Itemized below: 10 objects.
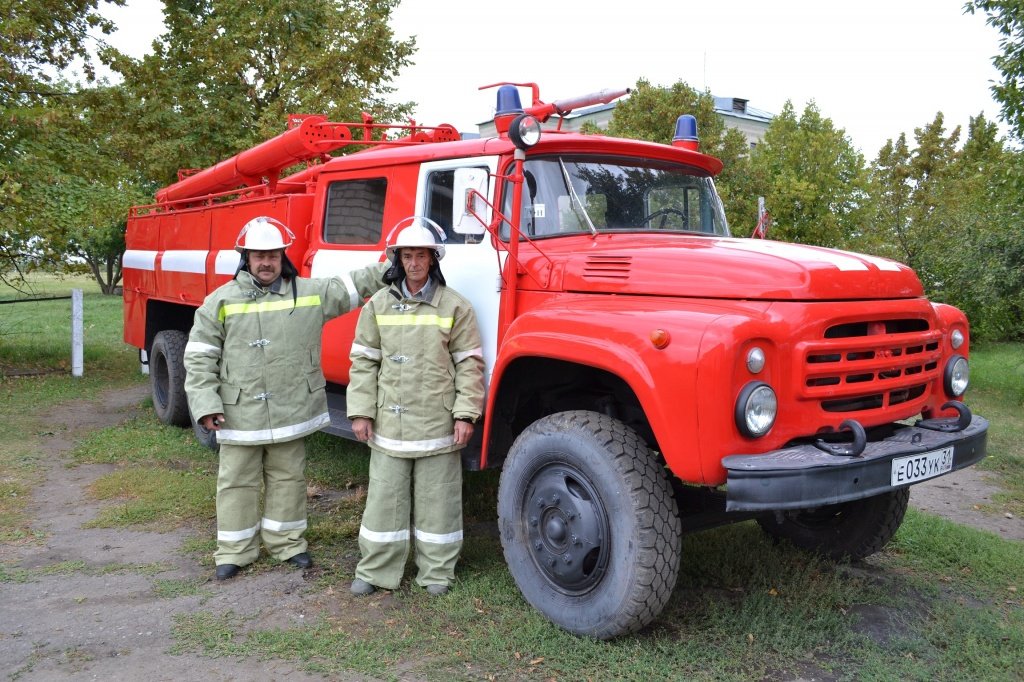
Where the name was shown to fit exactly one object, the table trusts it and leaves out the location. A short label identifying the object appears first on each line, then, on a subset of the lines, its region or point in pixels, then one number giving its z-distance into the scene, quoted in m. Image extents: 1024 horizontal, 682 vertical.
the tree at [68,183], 10.89
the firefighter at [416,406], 4.29
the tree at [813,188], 18.31
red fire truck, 3.31
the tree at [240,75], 13.76
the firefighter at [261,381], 4.58
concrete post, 11.60
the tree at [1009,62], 9.45
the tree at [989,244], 10.51
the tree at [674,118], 17.89
